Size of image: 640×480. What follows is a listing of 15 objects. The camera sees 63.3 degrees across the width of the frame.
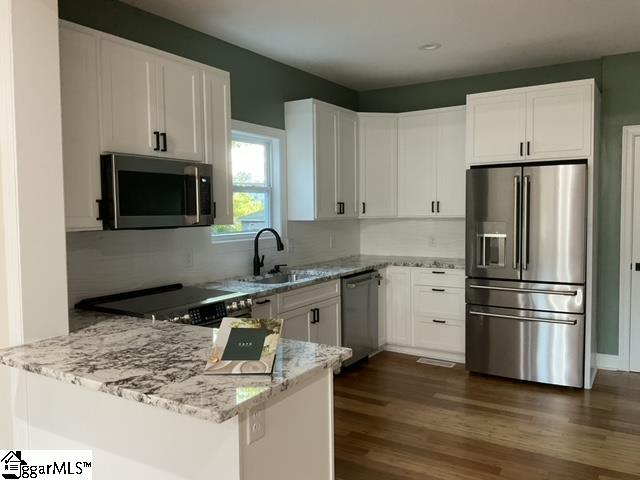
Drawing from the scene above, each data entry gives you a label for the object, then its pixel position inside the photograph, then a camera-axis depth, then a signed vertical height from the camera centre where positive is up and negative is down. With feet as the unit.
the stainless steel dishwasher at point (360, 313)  14.37 -2.76
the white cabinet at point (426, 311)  15.42 -2.88
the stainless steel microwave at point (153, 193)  8.51 +0.48
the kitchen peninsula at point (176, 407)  4.95 -2.04
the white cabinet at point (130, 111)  8.09 +1.94
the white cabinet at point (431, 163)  16.03 +1.72
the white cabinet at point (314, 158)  14.67 +1.74
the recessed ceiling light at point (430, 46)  13.30 +4.44
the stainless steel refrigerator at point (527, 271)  13.03 -1.41
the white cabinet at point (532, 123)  13.17 +2.46
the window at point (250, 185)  13.53 +0.93
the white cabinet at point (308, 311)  11.46 -2.23
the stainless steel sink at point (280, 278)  13.09 -1.56
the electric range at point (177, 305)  8.80 -1.51
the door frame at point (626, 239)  14.43 -0.66
